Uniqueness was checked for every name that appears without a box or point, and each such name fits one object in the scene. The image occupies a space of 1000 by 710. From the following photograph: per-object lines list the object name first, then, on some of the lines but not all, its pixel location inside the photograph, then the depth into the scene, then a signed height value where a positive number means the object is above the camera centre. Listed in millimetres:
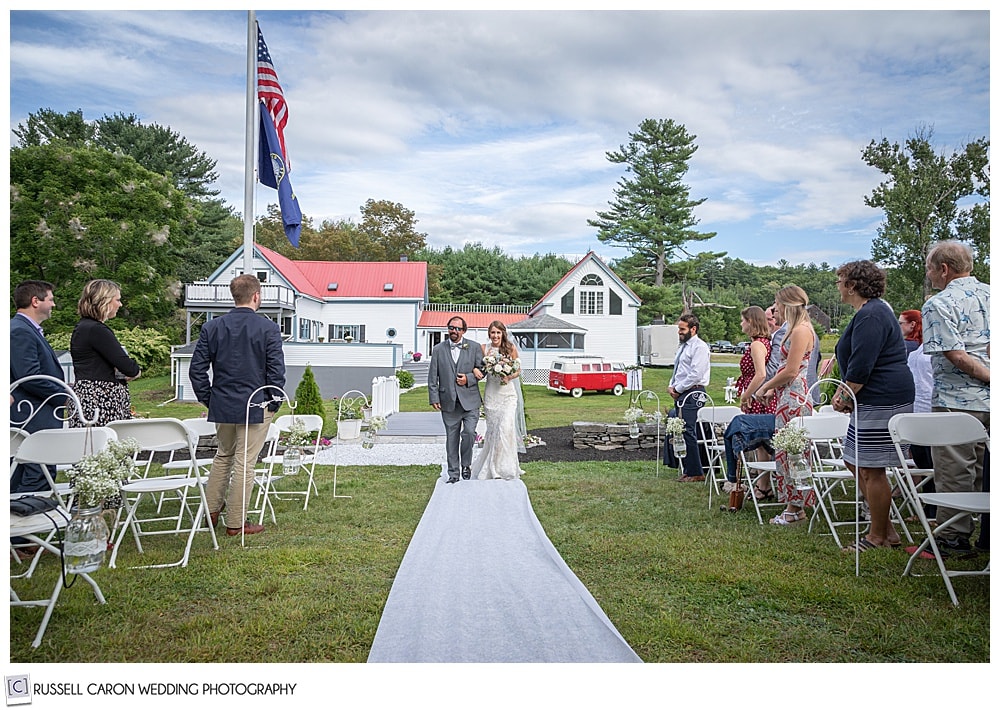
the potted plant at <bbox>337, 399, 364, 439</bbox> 10422 -1137
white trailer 29797 +147
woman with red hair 6016 +165
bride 7031 -754
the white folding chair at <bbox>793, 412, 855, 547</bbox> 4481 -562
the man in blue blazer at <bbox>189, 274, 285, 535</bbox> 4621 -221
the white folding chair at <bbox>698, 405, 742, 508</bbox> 6004 -710
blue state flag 7508 +1947
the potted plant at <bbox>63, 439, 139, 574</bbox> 2957 -715
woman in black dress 4590 -70
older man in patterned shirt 3887 -29
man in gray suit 6969 -411
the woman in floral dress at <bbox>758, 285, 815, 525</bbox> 5098 -258
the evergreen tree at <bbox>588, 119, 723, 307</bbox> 31391 +6776
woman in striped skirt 4074 -177
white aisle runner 2912 -1249
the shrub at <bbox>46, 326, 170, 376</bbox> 20656 -16
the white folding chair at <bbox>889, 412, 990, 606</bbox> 3584 -426
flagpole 6871 +2126
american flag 7184 +2703
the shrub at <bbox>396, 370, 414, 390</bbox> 22219 -1026
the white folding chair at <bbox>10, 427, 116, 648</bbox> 3189 -483
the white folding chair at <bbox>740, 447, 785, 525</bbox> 5219 -1047
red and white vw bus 22250 -918
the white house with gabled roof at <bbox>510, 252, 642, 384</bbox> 29766 +1728
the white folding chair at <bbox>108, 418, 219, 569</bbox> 4023 -563
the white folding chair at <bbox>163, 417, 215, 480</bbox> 5520 -640
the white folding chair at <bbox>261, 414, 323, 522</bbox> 5730 -673
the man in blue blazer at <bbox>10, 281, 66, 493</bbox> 4320 -104
